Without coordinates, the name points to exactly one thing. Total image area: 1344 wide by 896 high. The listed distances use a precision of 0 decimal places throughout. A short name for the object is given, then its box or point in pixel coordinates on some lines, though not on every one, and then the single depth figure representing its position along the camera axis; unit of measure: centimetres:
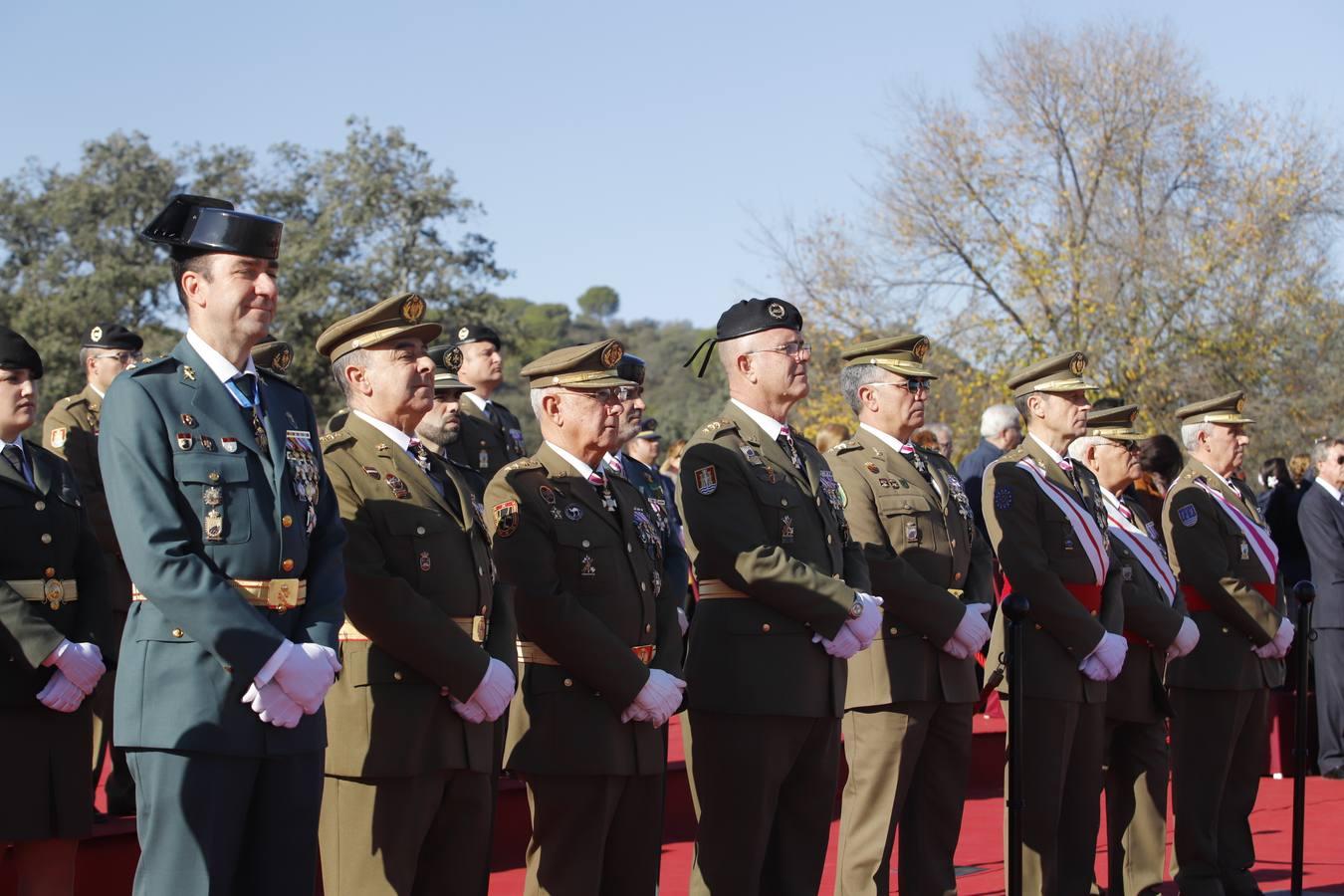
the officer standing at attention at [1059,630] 570
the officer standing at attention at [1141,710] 605
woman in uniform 440
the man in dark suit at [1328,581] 958
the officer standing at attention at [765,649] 487
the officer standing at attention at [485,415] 760
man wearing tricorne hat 326
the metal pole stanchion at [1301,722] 608
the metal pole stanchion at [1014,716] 496
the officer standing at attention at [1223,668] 651
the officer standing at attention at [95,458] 641
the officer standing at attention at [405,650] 405
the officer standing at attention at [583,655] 446
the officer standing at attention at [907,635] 540
